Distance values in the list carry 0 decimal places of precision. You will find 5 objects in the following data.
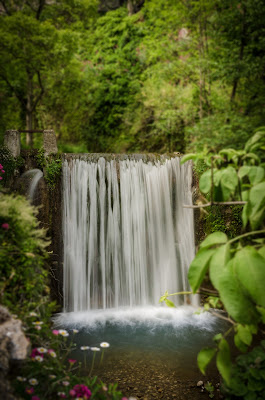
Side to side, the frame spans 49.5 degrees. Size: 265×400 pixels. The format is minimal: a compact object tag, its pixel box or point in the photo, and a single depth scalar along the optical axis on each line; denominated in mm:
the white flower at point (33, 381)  2151
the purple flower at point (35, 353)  2215
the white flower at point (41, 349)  2257
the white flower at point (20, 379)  2054
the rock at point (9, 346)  1861
